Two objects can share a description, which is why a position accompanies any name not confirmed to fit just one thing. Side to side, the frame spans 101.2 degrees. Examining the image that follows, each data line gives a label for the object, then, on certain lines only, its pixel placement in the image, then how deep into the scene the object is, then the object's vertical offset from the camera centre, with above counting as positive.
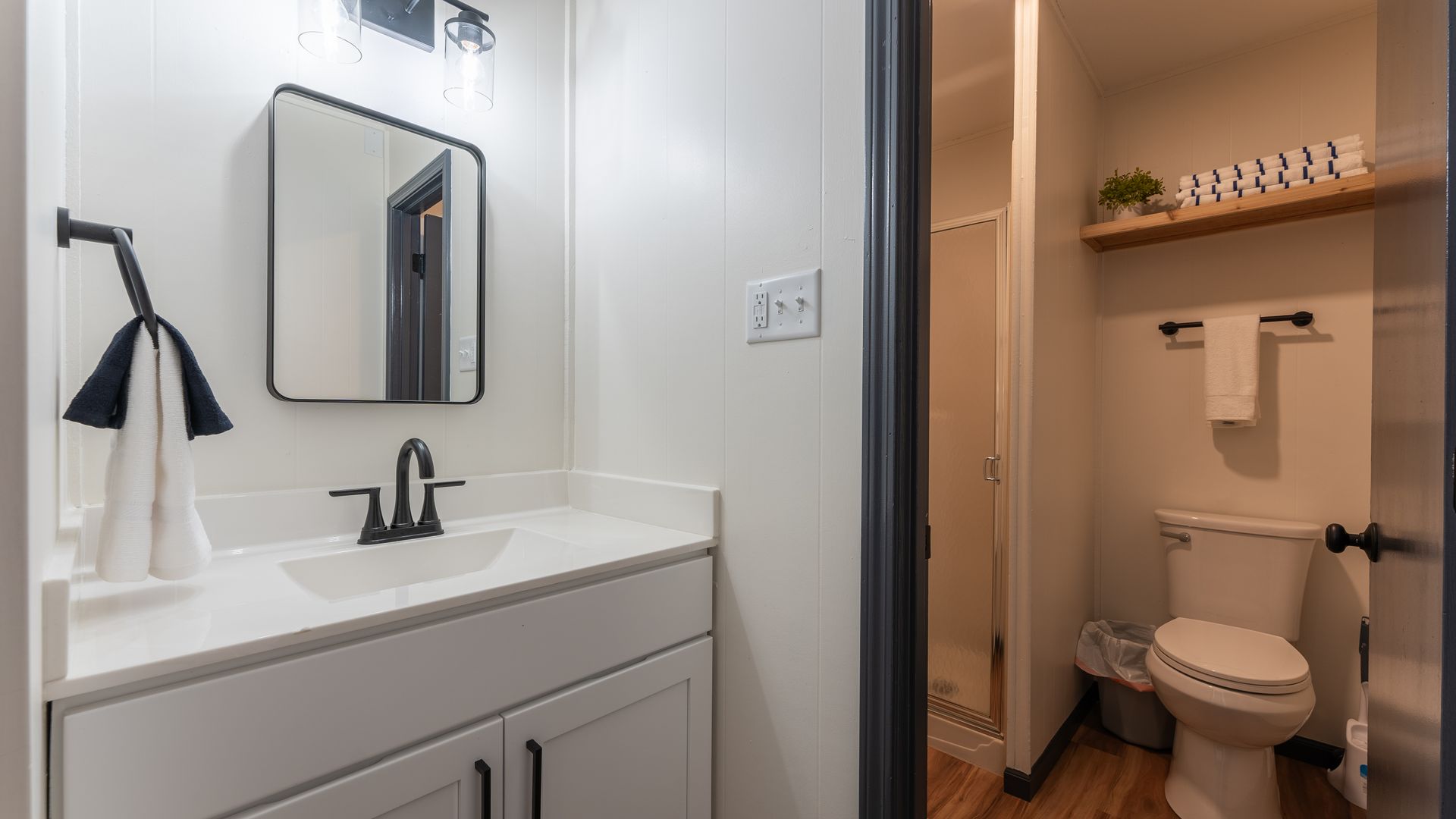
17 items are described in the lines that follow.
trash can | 2.03 -0.96
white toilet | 1.61 -0.72
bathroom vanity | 0.66 -0.37
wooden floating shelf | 1.80 +0.65
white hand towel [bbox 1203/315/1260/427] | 2.06 +0.14
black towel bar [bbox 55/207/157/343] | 0.70 +0.19
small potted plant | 2.14 +0.79
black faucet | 1.20 -0.23
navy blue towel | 0.71 +0.01
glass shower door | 2.13 -0.22
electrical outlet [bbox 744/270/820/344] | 1.09 +0.19
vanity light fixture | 1.32 +0.83
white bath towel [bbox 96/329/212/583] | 0.74 -0.10
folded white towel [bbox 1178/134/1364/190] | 1.86 +0.81
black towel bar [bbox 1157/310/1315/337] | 2.03 +0.32
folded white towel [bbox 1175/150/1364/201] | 1.82 +0.75
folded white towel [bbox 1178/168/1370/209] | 1.82 +0.72
